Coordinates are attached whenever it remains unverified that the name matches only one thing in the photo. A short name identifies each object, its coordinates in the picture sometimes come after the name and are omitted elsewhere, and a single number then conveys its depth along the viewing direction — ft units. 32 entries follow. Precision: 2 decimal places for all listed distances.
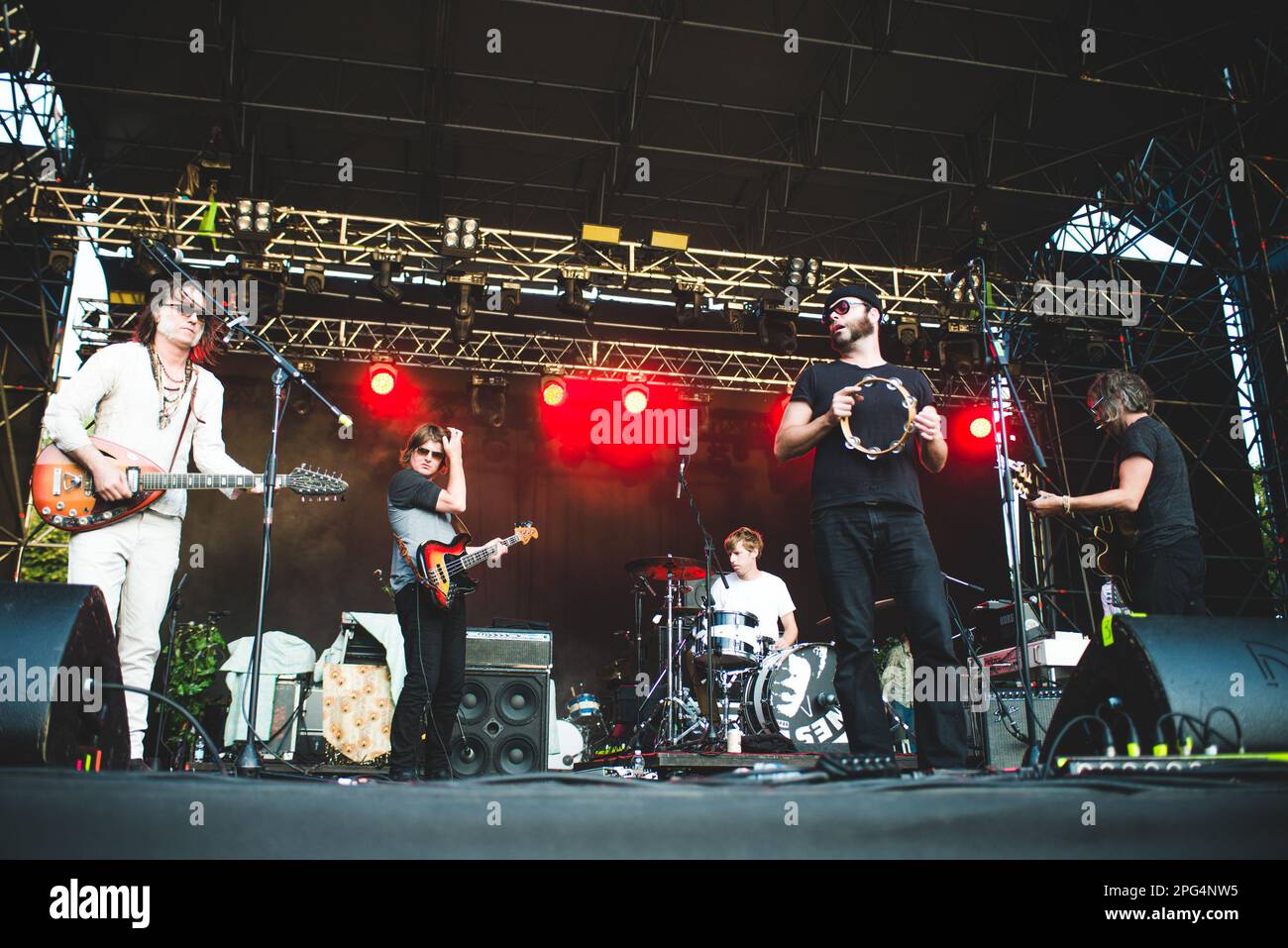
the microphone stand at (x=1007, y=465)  12.87
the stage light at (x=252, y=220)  30.60
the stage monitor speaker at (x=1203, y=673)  8.11
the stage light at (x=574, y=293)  33.35
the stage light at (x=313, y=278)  32.89
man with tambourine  10.57
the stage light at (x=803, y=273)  34.27
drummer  26.33
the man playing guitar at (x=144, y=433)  11.93
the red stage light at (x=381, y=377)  40.29
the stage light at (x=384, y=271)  32.71
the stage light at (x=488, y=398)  41.27
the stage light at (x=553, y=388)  41.50
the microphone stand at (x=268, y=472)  12.69
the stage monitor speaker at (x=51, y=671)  6.66
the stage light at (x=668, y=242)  32.94
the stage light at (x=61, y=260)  32.17
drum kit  22.76
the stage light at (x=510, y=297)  34.32
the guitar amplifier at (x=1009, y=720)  20.68
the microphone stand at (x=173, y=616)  20.39
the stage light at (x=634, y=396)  42.27
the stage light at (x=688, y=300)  34.22
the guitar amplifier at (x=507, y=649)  23.08
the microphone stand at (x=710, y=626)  22.18
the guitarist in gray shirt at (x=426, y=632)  16.92
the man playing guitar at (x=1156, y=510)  13.37
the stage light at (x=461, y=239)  32.09
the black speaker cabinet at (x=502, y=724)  22.22
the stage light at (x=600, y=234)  32.71
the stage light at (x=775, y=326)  35.06
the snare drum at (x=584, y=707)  31.89
